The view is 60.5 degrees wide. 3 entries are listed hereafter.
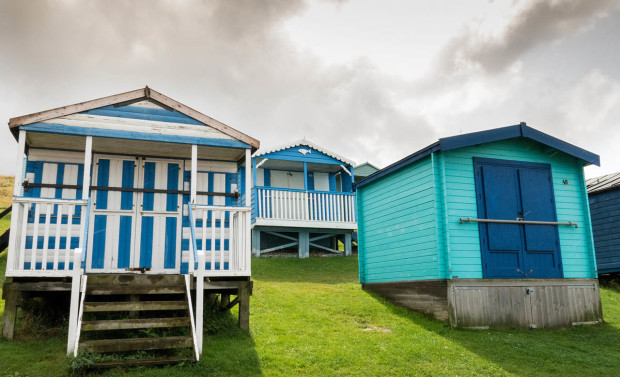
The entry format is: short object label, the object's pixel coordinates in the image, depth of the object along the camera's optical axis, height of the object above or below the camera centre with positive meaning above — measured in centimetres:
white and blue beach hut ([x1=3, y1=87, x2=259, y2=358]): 779 +141
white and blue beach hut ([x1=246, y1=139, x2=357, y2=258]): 1764 +262
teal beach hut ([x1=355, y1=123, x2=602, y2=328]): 1034 +93
